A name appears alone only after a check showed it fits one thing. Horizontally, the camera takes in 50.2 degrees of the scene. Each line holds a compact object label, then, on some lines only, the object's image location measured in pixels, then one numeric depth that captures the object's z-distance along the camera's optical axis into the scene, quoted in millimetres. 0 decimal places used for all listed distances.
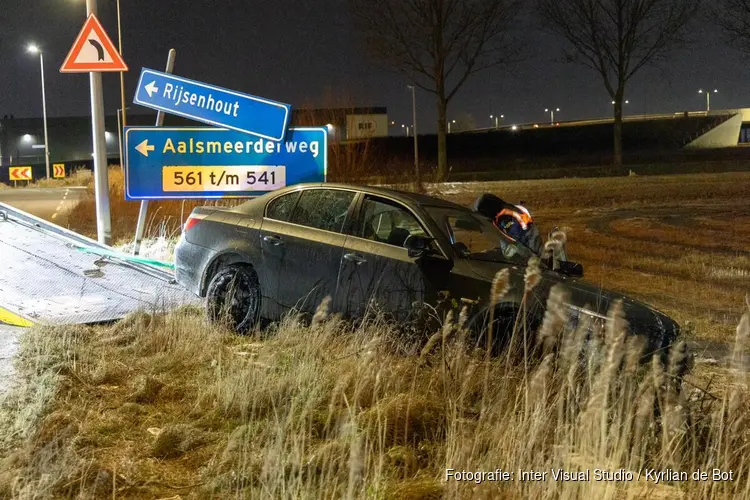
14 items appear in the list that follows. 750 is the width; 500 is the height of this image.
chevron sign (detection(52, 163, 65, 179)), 48062
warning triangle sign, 10156
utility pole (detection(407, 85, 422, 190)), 49009
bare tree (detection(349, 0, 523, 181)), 42281
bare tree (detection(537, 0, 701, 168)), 45469
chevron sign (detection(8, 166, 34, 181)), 43459
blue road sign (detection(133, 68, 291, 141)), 10094
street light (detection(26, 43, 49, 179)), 49125
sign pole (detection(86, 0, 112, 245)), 10891
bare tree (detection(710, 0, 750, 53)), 31800
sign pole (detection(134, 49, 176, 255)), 10922
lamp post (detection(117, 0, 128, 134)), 29906
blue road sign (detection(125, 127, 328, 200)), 10445
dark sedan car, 5941
